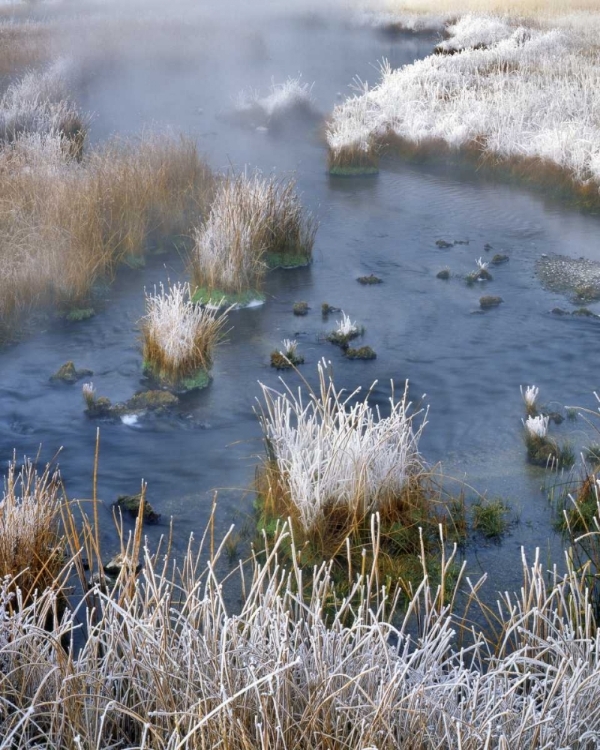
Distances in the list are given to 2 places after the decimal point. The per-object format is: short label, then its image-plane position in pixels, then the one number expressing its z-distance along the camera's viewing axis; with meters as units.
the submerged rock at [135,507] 5.65
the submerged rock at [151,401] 7.29
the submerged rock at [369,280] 10.40
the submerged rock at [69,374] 7.77
